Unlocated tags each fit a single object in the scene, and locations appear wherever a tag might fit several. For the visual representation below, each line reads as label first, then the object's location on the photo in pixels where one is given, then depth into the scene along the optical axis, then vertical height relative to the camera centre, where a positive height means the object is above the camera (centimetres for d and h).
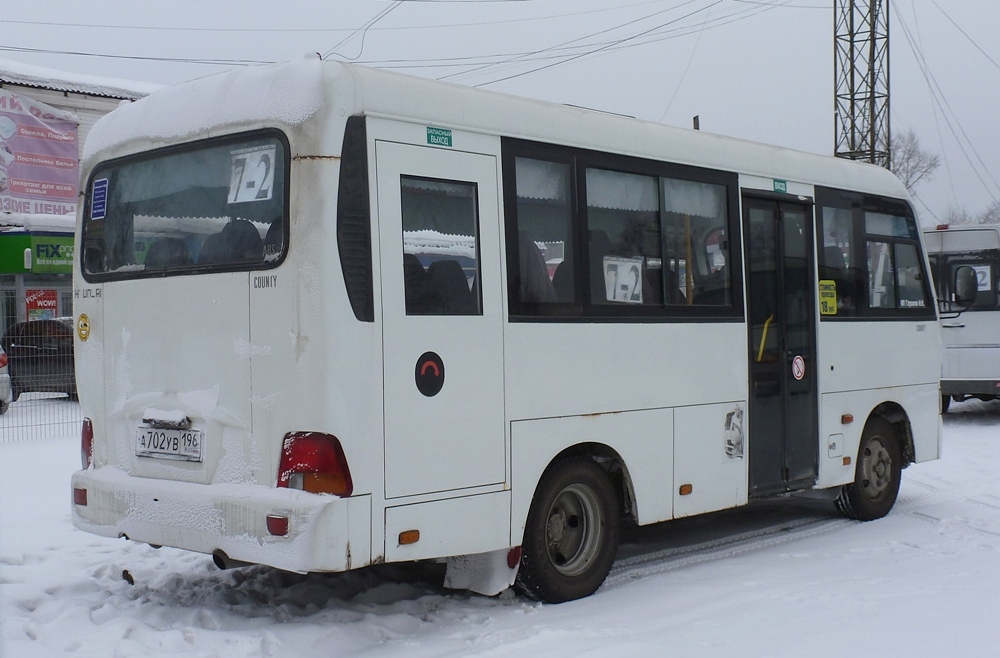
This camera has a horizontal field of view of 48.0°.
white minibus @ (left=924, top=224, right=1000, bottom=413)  1691 -16
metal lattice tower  3294 +687
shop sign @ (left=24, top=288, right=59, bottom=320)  2267 +71
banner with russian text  2720 +448
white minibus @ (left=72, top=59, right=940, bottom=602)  558 +0
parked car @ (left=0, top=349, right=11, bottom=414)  1622 -71
